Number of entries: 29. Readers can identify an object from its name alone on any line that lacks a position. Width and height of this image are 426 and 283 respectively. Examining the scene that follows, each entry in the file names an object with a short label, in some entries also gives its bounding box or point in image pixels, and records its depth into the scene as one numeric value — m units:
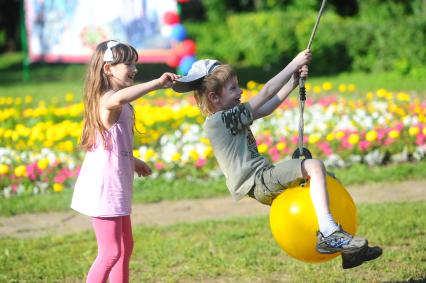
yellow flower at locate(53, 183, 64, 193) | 15.43
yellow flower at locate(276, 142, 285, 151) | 16.12
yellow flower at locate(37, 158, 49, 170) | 15.86
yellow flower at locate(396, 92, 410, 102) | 18.72
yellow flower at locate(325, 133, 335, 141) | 16.37
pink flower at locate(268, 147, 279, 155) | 16.25
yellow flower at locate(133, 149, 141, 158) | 16.19
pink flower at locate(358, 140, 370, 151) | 16.19
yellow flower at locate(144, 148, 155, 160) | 16.12
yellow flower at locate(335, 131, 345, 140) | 16.36
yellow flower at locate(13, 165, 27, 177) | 15.75
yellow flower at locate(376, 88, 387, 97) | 19.81
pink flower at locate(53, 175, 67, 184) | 15.83
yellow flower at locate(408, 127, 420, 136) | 16.12
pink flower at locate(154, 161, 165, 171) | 16.12
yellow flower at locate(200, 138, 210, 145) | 16.69
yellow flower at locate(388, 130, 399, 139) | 16.09
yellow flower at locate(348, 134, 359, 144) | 16.06
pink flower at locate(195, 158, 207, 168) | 16.11
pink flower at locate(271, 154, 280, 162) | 16.11
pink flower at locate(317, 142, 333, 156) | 16.14
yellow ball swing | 7.97
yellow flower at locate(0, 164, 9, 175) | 15.88
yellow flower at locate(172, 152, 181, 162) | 16.03
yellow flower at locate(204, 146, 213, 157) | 16.00
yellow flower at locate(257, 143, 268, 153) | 16.14
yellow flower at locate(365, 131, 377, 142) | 16.14
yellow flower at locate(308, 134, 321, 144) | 16.22
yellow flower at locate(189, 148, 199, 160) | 16.08
